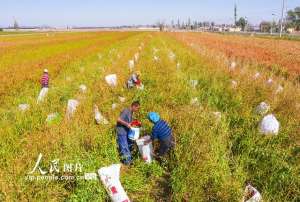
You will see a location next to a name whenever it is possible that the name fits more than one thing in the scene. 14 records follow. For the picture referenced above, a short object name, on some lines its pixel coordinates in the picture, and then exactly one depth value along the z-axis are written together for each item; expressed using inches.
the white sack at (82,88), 331.1
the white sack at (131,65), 466.8
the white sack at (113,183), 147.6
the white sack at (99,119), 229.4
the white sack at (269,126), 209.0
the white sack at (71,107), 241.1
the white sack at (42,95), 291.4
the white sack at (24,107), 260.1
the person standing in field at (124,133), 187.3
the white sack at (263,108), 246.4
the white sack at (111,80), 344.2
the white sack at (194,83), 349.3
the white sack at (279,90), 283.7
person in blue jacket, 183.6
